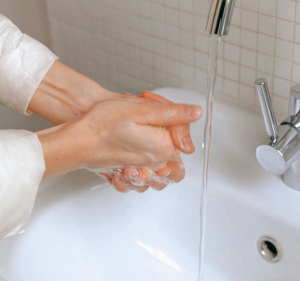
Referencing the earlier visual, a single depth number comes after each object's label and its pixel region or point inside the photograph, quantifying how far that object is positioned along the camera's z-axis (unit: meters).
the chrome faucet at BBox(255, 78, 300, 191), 0.81
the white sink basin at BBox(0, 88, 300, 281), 0.86
